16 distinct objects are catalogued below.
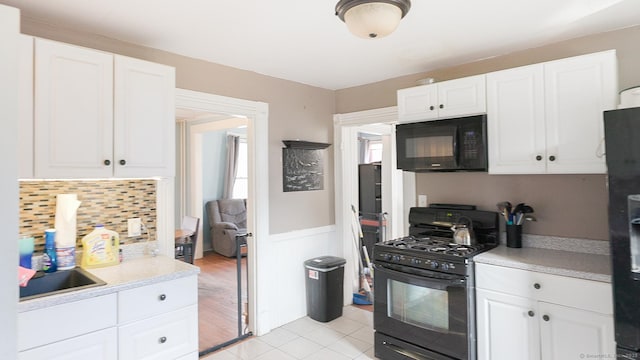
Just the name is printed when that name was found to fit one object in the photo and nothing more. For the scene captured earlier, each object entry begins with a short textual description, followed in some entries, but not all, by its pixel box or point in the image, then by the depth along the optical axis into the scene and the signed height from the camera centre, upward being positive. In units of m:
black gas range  2.46 -0.78
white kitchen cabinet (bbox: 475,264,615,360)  2.04 -0.81
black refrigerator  1.83 -0.21
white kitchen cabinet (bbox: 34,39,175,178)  1.92 +0.42
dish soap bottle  2.13 -0.39
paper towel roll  2.17 -0.20
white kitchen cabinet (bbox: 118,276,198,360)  1.95 -0.76
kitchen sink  2.02 -0.54
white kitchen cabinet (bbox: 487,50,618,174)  2.26 +0.46
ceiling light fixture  1.51 +0.72
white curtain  6.96 +0.39
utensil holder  2.75 -0.41
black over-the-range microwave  2.72 +0.31
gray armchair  6.35 -0.67
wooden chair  4.12 -0.69
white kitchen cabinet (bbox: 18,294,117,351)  1.64 -0.64
